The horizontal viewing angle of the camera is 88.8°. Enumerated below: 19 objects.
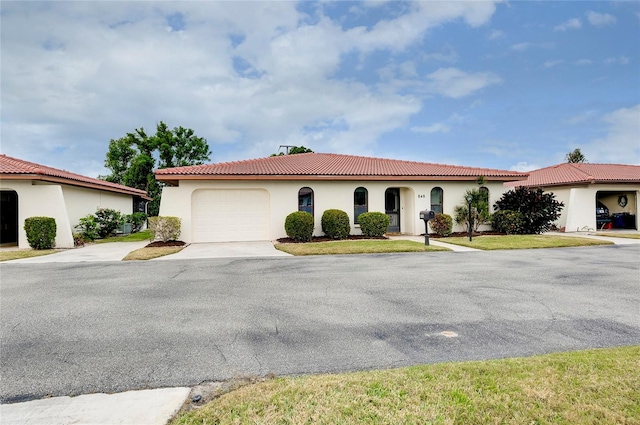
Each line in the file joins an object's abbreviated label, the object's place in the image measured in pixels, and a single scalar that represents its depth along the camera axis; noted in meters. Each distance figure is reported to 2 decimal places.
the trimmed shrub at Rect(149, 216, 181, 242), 14.56
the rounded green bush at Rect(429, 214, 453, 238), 16.59
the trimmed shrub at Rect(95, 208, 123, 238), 18.39
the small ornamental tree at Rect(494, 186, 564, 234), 17.08
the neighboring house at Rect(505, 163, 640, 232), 19.69
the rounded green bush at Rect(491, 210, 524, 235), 16.95
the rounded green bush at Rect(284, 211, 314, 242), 14.97
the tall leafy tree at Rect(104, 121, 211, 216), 30.80
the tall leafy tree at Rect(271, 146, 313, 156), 34.91
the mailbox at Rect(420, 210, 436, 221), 14.25
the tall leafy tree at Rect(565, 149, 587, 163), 44.91
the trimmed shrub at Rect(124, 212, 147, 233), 22.17
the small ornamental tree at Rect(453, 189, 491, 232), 17.67
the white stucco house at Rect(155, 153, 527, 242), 15.59
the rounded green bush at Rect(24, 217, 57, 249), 13.45
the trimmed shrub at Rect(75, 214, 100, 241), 16.62
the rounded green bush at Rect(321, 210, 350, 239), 15.58
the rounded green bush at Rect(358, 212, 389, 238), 16.02
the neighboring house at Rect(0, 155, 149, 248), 14.02
